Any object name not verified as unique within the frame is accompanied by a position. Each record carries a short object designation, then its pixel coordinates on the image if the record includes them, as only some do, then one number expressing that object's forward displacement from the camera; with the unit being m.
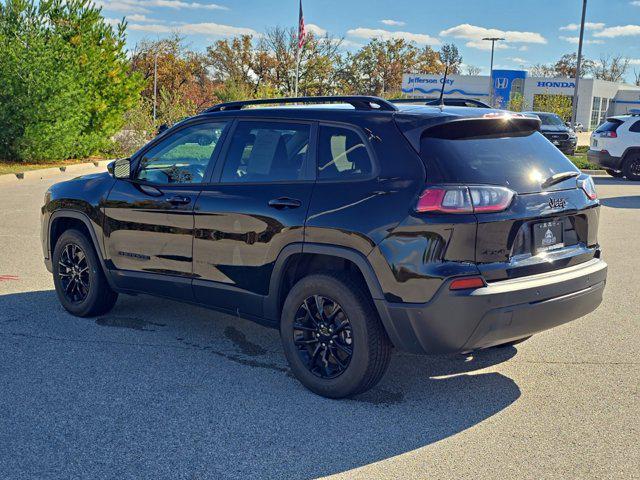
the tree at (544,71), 102.25
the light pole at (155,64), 56.88
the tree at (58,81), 20.11
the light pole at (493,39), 53.76
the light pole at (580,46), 32.78
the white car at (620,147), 20.38
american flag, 30.25
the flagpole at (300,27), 30.27
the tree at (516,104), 49.94
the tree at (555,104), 56.66
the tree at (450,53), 137.15
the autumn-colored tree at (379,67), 75.00
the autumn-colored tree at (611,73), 105.88
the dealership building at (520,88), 71.06
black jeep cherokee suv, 4.05
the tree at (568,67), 99.56
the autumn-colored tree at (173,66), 63.28
